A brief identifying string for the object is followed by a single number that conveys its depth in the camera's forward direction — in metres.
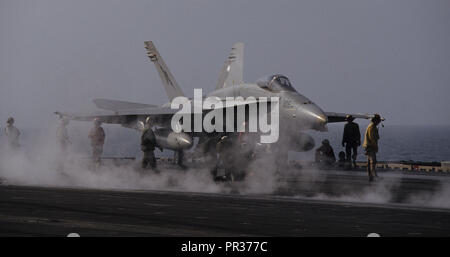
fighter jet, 20.79
